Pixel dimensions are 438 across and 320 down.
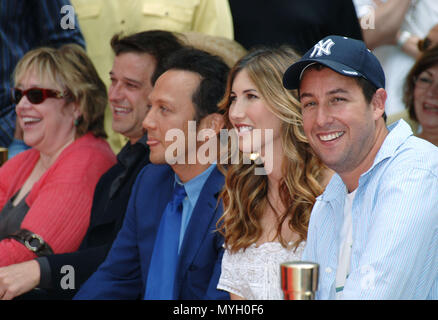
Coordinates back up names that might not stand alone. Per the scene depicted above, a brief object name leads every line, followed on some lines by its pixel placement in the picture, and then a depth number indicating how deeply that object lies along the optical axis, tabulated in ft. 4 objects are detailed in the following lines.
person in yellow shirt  25.77
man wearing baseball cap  11.66
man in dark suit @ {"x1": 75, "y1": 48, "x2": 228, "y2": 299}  18.65
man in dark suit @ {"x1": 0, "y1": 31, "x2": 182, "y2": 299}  20.36
